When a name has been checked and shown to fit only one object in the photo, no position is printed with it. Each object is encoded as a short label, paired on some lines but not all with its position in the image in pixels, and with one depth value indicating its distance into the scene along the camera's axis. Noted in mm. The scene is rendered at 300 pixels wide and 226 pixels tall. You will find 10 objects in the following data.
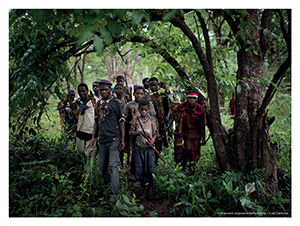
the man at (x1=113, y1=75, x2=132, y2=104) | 5836
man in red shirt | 4191
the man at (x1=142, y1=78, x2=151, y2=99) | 5511
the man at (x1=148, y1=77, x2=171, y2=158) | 4867
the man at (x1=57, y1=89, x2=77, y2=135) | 5172
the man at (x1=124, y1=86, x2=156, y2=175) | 4566
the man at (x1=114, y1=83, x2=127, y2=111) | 5180
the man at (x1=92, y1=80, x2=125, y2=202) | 3511
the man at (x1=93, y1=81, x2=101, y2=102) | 5609
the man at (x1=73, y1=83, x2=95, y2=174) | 4195
